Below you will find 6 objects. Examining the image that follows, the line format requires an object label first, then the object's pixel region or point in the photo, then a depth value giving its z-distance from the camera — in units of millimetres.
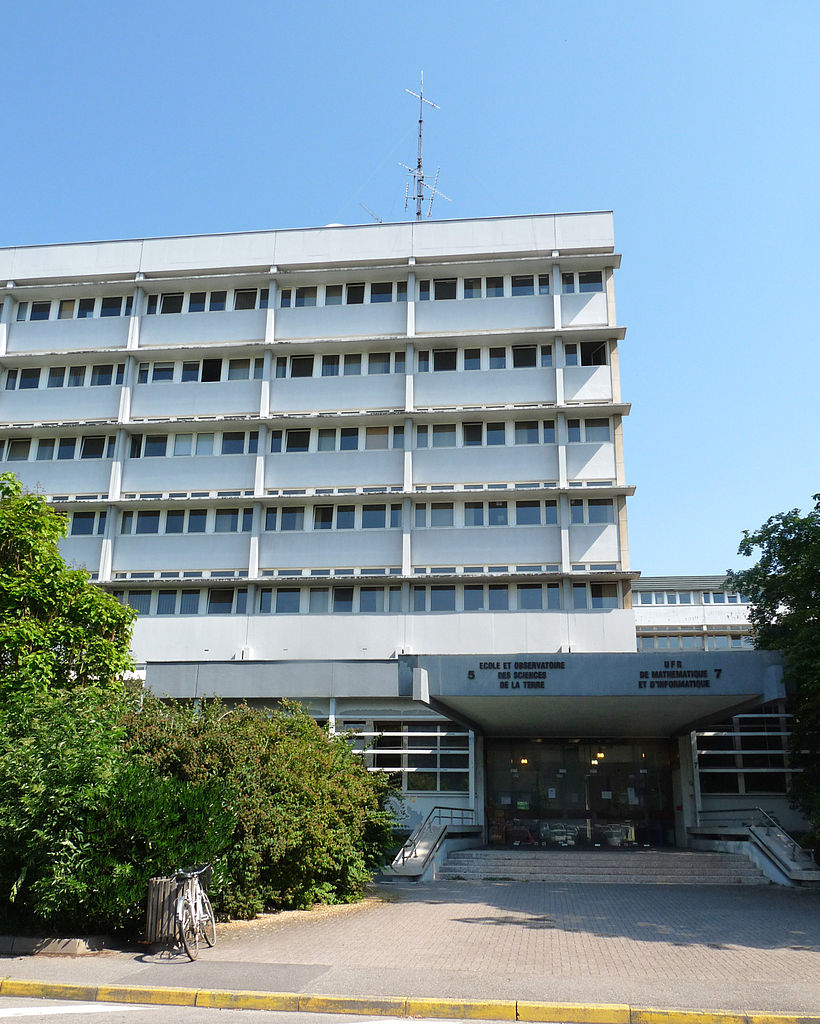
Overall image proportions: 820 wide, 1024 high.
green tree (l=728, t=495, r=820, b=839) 20141
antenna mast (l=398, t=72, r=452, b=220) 42188
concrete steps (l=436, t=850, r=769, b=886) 20842
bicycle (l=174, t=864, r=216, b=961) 11016
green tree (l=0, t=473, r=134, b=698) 19797
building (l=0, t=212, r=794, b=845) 29406
